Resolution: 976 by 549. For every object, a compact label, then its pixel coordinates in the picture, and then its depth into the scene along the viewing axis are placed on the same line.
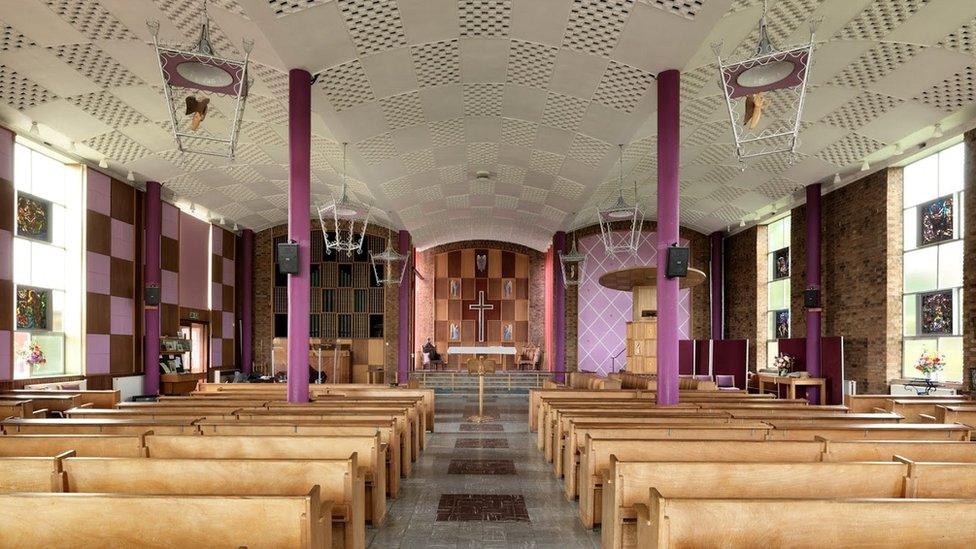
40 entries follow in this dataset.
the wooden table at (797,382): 11.40
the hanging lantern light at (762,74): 4.80
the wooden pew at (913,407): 6.89
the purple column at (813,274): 11.74
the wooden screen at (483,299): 21.36
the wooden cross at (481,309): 21.11
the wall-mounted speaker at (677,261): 6.42
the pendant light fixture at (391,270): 15.97
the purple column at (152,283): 12.26
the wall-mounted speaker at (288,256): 6.71
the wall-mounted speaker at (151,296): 12.17
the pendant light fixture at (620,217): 9.56
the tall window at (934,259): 9.41
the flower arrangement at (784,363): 12.18
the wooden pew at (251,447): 3.82
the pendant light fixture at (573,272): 17.34
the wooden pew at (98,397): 7.54
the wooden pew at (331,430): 4.53
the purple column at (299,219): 6.88
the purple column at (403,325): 17.03
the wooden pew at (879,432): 4.58
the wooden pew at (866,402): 7.36
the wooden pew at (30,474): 2.93
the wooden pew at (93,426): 4.56
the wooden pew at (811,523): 2.30
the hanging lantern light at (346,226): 16.11
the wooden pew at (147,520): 2.28
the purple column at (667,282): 6.67
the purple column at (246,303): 17.61
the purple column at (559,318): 17.80
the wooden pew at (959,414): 6.20
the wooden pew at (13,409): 6.38
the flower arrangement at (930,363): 8.66
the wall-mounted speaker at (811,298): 11.71
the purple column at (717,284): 17.69
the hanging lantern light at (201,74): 4.83
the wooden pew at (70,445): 3.81
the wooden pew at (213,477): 2.98
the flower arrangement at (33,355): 8.95
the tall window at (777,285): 14.59
